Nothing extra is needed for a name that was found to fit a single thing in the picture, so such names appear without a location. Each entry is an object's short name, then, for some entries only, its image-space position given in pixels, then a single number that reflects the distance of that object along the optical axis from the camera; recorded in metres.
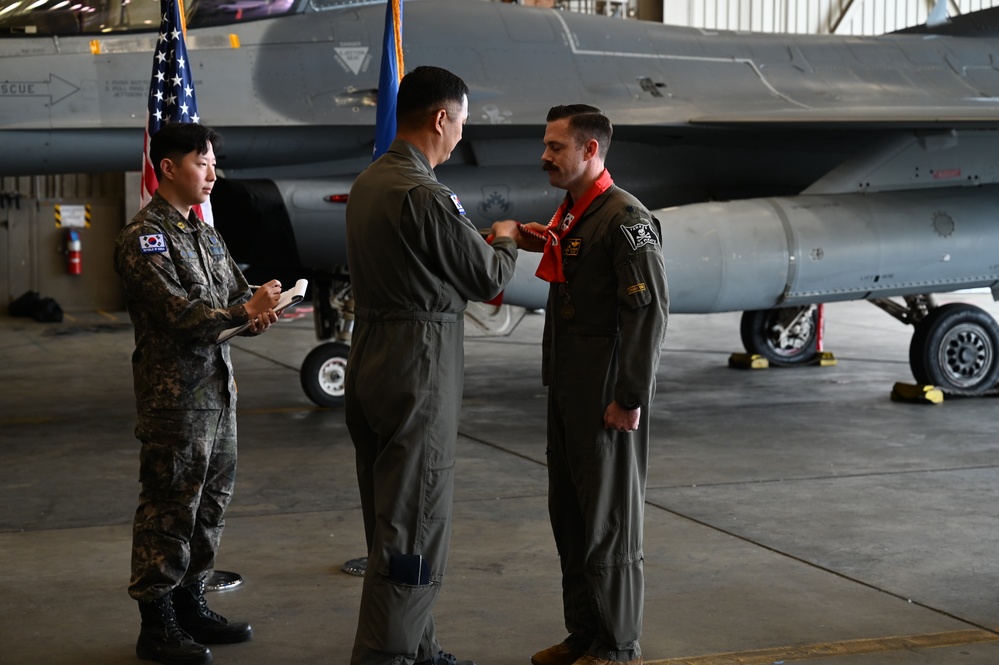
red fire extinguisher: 16.77
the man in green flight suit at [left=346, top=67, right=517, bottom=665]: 3.09
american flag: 5.51
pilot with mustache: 3.36
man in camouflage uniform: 3.51
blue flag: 5.42
